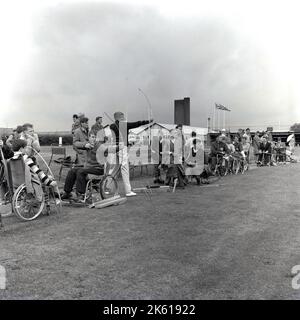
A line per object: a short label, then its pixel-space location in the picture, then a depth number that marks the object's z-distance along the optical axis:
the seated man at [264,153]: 21.74
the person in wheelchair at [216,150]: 15.37
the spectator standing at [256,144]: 21.98
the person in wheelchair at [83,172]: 8.88
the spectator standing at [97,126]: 10.62
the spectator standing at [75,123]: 11.14
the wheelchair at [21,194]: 7.27
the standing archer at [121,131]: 9.69
